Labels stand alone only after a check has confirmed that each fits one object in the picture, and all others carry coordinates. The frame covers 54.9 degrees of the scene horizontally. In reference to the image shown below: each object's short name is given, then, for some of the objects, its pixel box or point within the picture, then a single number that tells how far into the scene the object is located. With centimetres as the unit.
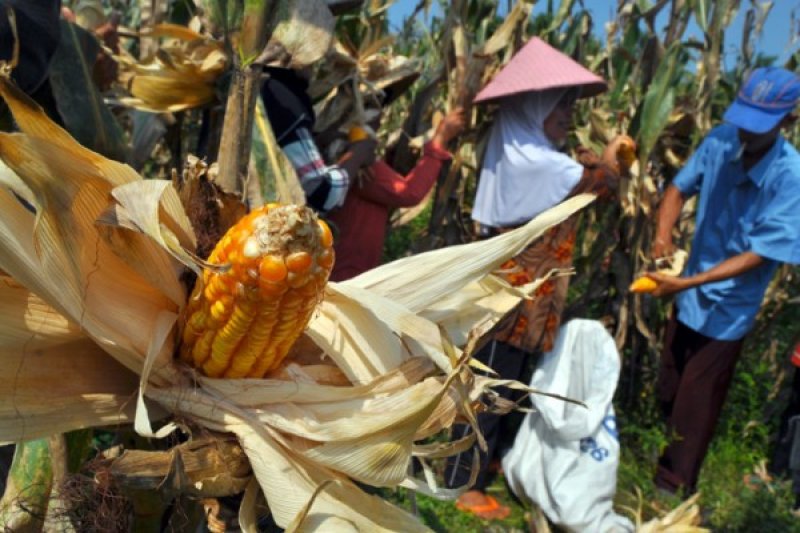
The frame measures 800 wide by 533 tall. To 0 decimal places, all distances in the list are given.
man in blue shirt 234
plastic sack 234
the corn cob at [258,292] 63
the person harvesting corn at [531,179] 229
